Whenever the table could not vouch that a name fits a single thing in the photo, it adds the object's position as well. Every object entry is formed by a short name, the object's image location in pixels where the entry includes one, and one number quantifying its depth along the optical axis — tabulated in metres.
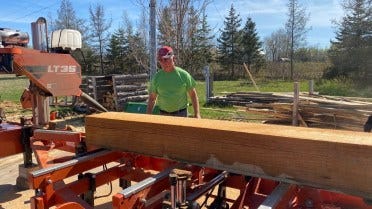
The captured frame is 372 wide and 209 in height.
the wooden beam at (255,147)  1.89
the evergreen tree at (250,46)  39.81
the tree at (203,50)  35.59
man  4.65
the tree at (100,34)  42.53
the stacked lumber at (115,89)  12.07
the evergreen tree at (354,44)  26.56
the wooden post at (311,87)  10.44
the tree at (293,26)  34.91
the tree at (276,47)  44.91
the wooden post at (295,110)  8.80
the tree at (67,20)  39.06
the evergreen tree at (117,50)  41.62
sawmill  1.94
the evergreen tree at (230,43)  40.75
